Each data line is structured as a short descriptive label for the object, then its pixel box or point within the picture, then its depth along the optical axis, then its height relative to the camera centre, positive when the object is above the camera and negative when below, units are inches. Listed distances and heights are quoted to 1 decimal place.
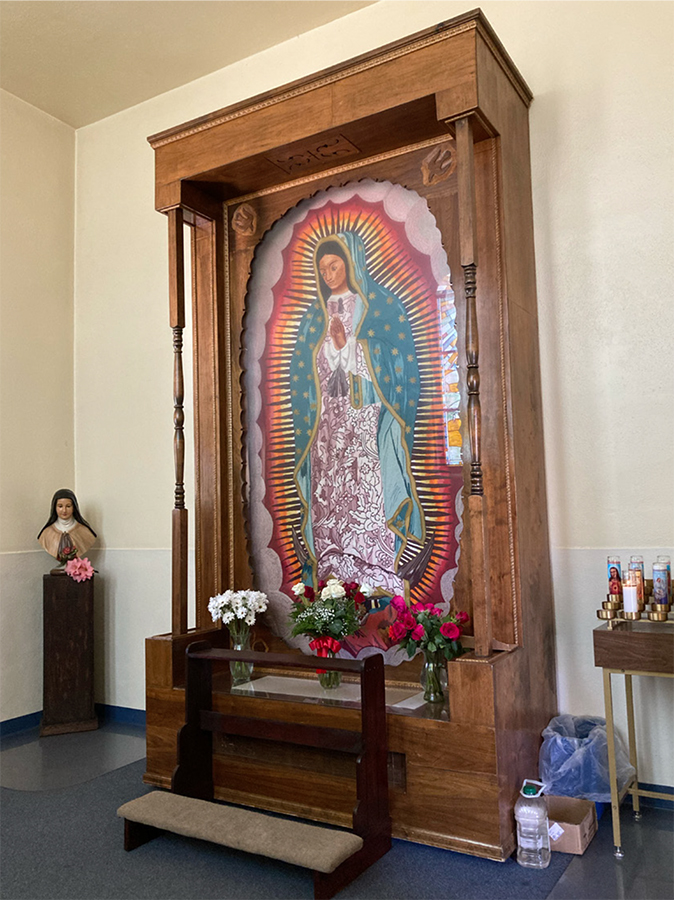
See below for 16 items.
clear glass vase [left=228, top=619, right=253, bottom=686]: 145.1 -25.4
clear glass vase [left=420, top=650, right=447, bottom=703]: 125.6 -27.9
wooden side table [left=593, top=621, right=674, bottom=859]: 109.3 -22.4
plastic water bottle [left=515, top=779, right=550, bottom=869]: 108.3 -46.5
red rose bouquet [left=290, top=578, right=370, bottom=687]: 133.5 -19.0
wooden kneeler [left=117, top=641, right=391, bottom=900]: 100.2 -43.1
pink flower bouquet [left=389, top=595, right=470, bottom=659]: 122.9 -20.1
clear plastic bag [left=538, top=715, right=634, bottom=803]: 120.0 -41.7
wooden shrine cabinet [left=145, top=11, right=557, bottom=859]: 117.4 +27.2
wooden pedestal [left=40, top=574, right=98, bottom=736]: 187.6 -33.6
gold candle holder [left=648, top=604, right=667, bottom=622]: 113.7 -17.2
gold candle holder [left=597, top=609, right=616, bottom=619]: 117.6 -17.1
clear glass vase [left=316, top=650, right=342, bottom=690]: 136.9 -30.3
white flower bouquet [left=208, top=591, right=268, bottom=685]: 145.6 -19.4
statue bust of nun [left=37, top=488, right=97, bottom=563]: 192.9 -3.5
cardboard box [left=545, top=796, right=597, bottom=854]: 110.4 -47.4
